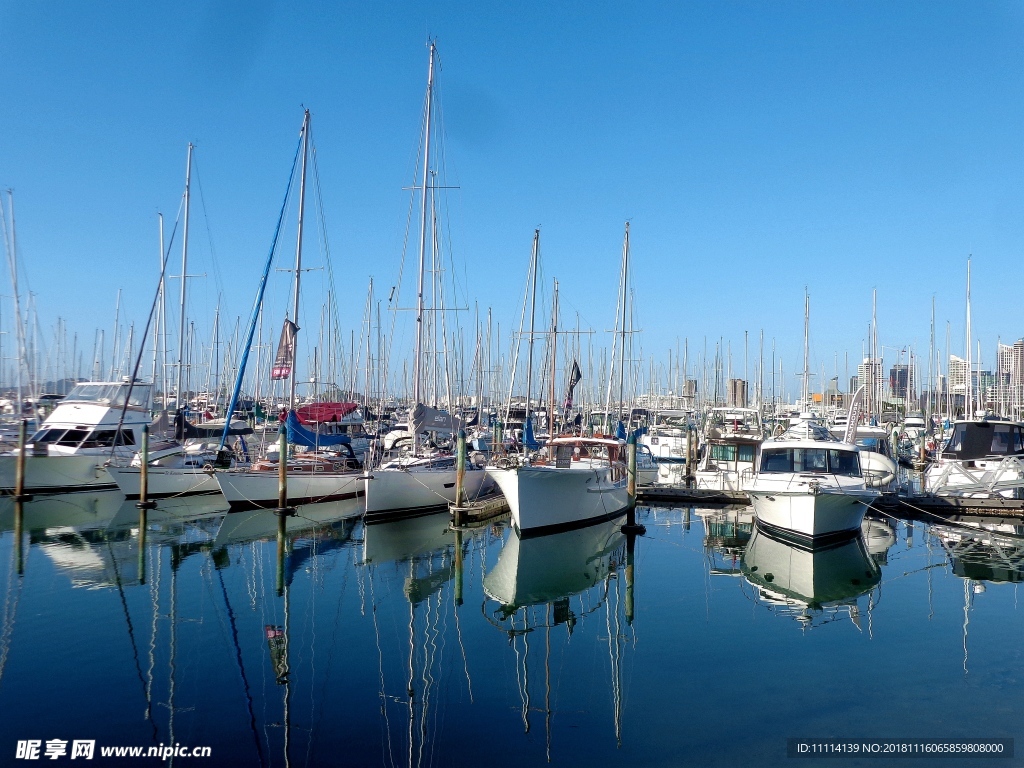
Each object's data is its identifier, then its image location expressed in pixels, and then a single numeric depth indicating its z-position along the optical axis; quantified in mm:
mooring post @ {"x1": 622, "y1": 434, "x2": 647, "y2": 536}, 28266
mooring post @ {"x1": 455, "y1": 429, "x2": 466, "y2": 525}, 27203
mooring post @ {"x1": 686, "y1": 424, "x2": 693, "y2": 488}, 39038
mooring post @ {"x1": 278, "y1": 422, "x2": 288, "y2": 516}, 28250
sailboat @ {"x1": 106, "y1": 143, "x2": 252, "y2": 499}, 31359
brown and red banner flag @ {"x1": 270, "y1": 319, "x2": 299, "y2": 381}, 29656
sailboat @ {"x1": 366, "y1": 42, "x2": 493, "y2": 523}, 27828
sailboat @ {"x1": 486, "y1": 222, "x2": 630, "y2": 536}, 24375
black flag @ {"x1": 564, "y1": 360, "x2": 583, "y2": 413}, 39906
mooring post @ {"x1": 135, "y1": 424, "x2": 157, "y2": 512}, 29672
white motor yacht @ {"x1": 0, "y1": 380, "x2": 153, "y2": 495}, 32844
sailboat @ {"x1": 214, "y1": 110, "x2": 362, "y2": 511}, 29469
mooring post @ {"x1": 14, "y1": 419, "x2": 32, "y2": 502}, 31109
